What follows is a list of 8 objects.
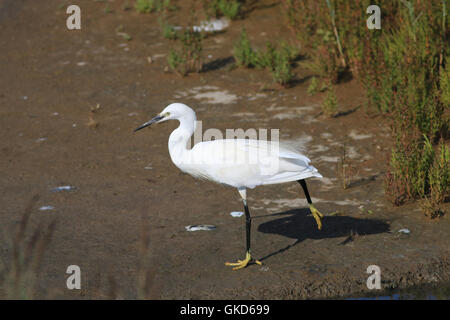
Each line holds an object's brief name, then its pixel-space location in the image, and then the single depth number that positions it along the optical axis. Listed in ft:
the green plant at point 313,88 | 64.93
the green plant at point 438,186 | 40.73
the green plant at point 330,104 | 59.00
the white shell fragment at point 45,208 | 44.34
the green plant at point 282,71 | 66.90
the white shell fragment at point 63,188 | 48.01
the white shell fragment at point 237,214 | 42.88
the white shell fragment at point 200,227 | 40.68
